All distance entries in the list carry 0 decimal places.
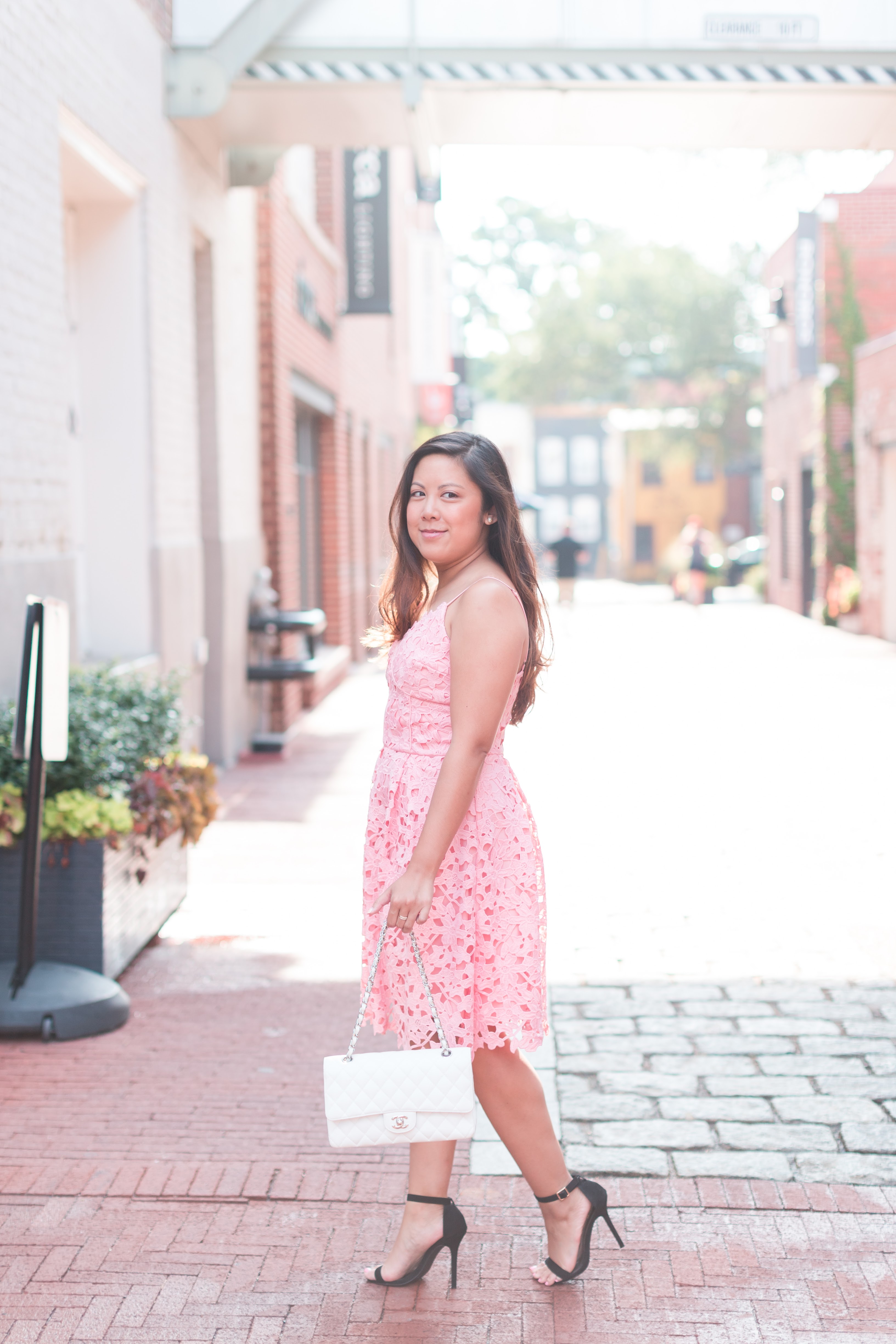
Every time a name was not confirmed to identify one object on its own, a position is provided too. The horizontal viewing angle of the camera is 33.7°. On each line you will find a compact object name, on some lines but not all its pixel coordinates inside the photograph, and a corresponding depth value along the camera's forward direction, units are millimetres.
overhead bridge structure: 8141
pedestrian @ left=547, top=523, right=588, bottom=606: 26953
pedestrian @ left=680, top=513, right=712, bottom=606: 29547
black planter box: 4910
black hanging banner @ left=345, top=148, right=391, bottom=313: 15320
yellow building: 59531
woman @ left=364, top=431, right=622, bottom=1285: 3049
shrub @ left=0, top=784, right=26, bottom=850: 4773
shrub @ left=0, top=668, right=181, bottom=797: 5141
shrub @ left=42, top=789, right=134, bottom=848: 4895
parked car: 44438
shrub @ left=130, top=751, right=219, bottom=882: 5391
